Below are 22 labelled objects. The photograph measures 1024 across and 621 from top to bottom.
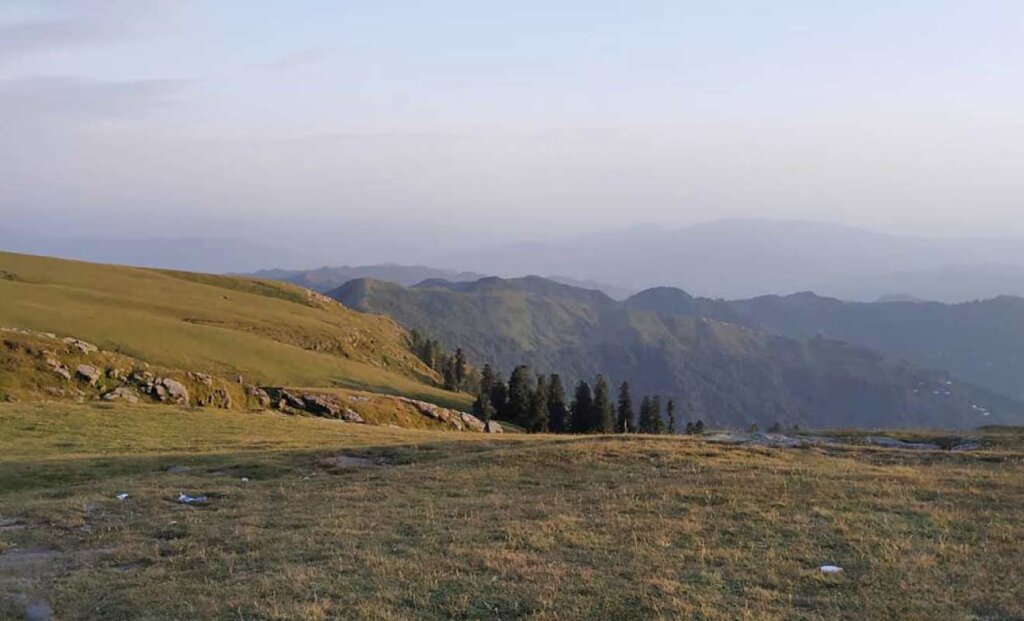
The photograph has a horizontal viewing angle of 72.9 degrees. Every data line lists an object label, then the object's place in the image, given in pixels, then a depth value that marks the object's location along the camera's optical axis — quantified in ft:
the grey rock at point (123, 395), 182.09
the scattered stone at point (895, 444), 126.11
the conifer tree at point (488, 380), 372.38
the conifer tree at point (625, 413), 346.74
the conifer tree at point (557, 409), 342.23
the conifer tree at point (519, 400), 343.05
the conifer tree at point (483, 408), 321.34
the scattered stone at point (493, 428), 275.39
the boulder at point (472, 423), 277.89
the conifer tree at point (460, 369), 502.71
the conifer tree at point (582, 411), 322.34
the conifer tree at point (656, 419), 342.03
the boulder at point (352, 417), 220.02
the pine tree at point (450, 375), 463.01
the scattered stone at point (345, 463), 93.71
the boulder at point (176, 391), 193.99
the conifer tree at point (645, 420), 340.12
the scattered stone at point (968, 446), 120.77
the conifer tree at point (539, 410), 332.19
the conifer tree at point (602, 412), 312.29
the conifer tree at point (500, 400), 352.08
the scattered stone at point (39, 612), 38.42
